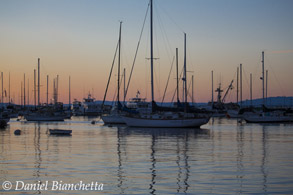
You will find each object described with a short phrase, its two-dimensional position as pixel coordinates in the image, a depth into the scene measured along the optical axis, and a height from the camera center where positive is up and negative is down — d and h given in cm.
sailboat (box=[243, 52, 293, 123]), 7800 -195
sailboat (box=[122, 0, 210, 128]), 5662 -177
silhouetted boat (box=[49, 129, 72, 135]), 4534 -276
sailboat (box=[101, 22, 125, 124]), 6956 -183
